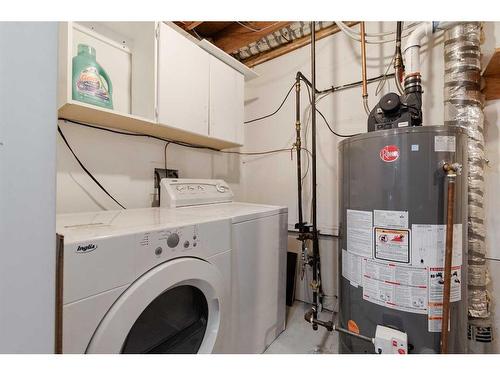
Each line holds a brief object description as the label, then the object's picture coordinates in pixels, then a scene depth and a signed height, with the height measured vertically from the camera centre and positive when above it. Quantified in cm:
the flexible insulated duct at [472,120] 102 +33
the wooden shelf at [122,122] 96 +32
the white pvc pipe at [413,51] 100 +63
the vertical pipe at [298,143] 160 +33
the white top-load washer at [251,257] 99 -35
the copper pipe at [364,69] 138 +75
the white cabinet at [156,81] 113 +59
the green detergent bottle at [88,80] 94 +46
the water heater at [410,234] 78 -16
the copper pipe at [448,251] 74 -21
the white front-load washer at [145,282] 54 -28
